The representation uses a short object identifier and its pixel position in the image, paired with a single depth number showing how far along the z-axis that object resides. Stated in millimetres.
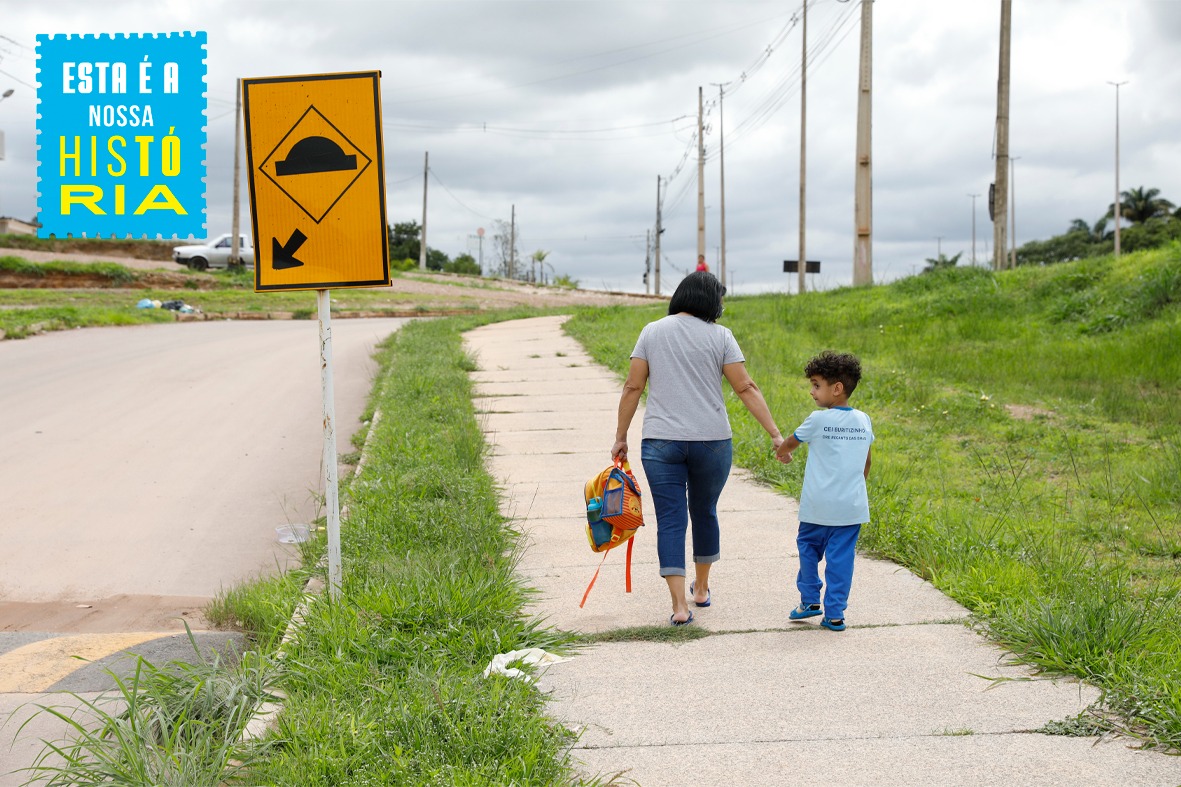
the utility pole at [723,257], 56456
